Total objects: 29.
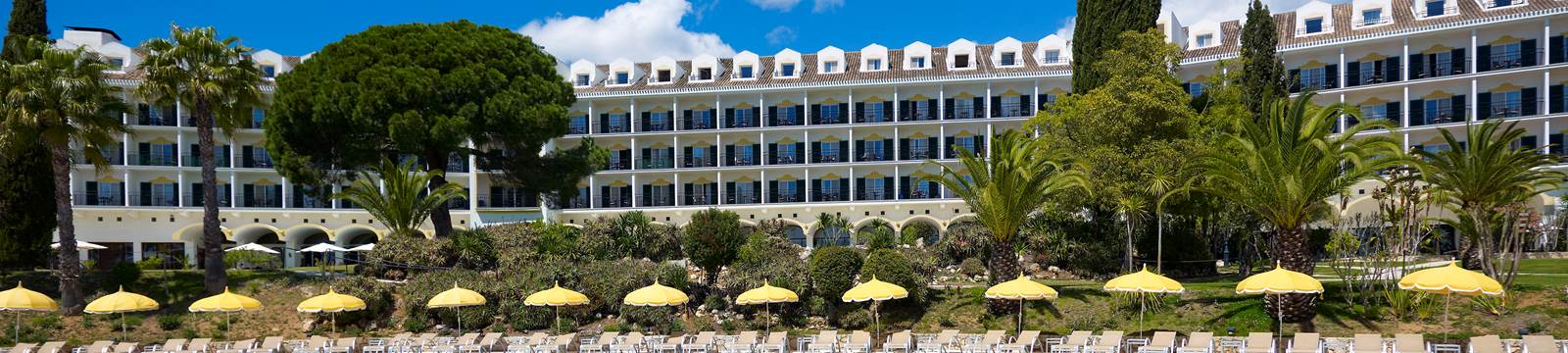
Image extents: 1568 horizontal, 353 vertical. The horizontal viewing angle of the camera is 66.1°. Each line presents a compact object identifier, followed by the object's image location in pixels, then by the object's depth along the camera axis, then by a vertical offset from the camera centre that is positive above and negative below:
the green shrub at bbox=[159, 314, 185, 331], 31.34 -4.02
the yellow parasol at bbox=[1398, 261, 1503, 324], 21.31 -2.25
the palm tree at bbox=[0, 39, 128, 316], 31.80 +1.50
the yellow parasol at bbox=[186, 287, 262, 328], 27.00 -3.07
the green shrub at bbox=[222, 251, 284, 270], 45.16 -3.55
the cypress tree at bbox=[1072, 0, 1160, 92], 40.22 +4.48
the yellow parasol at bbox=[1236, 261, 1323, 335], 22.64 -2.38
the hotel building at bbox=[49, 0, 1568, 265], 51.22 +2.06
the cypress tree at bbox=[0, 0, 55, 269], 34.47 -1.07
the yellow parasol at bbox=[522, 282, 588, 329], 27.61 -3.07
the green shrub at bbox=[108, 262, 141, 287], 34.03 -3.00
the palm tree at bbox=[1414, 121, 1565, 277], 25.97 -0.42
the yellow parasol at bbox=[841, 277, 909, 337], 26.36 -2.87
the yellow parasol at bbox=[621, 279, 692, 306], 26.94 -2.99
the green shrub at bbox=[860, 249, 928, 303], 29.42 -2.69
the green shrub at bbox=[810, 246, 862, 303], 30.20 -2.79
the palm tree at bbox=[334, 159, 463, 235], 37.91 -1.05
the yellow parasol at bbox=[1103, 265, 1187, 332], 23.92 -2.49
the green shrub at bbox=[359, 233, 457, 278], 35.62 -2.69
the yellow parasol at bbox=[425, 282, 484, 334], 27.17 -3.02
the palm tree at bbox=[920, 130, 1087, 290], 29.20 -0.64
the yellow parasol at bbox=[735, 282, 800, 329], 27.09 -3.00
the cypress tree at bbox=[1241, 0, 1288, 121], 42.28 +3.44
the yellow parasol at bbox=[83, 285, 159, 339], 27.16 -3.07
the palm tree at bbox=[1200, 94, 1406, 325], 25.39 -0.23
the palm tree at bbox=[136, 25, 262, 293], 33.31 +2.27
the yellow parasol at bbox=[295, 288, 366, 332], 27.27 -3.12
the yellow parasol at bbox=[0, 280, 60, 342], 26.81 -2.94
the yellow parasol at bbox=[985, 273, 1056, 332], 25.33 -2.77
